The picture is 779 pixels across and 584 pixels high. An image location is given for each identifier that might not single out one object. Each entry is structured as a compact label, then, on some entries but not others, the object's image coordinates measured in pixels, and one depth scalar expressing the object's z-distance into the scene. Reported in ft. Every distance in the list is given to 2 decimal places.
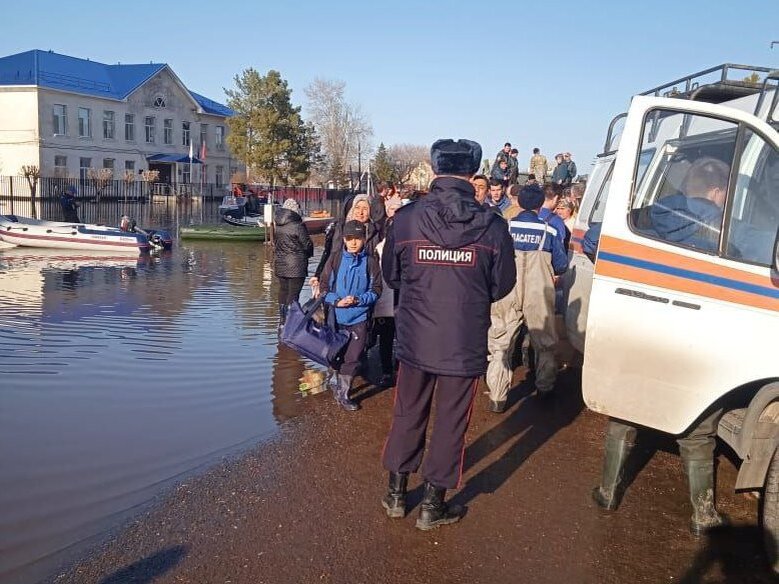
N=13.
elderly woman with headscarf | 22.02
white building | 144.66
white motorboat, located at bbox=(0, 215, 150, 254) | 59.00
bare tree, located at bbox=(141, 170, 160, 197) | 149.59
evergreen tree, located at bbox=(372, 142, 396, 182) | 159.94
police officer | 12.86
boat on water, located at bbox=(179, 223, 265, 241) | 76.18
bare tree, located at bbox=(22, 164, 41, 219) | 109.60
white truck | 12.21
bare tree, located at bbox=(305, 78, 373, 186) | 203.10
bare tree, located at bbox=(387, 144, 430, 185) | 256.50
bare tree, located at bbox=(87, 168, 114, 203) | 132.87
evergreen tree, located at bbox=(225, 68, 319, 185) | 145.59
